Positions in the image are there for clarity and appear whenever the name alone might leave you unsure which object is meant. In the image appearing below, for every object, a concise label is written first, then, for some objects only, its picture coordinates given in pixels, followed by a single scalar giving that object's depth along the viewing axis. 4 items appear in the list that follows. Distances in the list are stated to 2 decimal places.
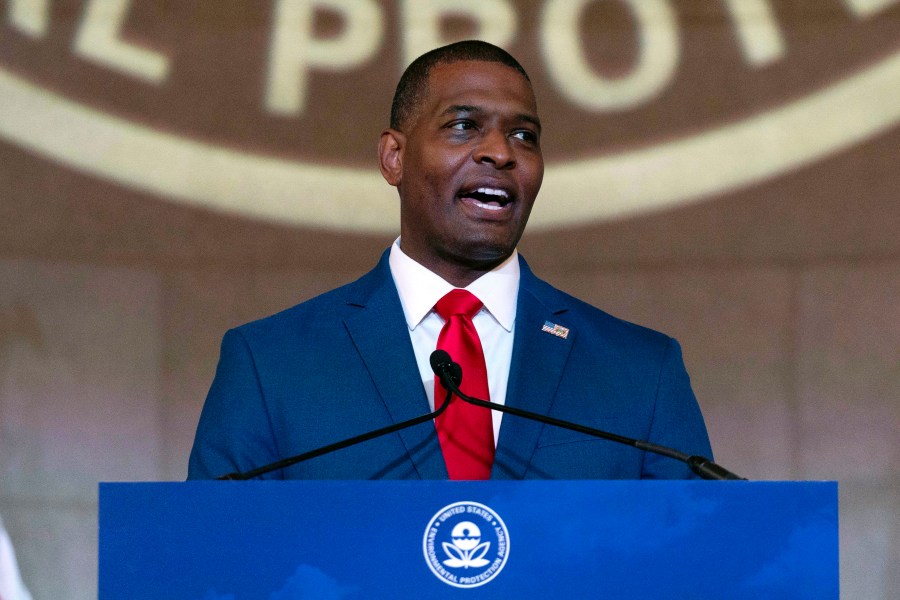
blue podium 5.61
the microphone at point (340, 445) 5.76
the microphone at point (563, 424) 5.72
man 5.93
